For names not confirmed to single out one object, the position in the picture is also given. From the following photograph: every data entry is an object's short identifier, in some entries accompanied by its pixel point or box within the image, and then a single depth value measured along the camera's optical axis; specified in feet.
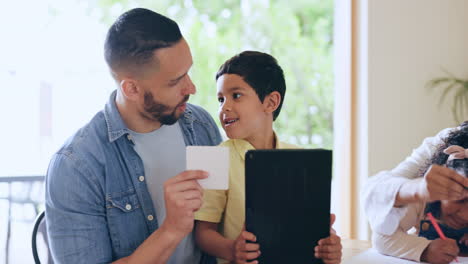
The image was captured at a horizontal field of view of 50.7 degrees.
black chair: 4.07
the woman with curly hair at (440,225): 3.54
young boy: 3.73
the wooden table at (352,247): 4.08
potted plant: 9.22
